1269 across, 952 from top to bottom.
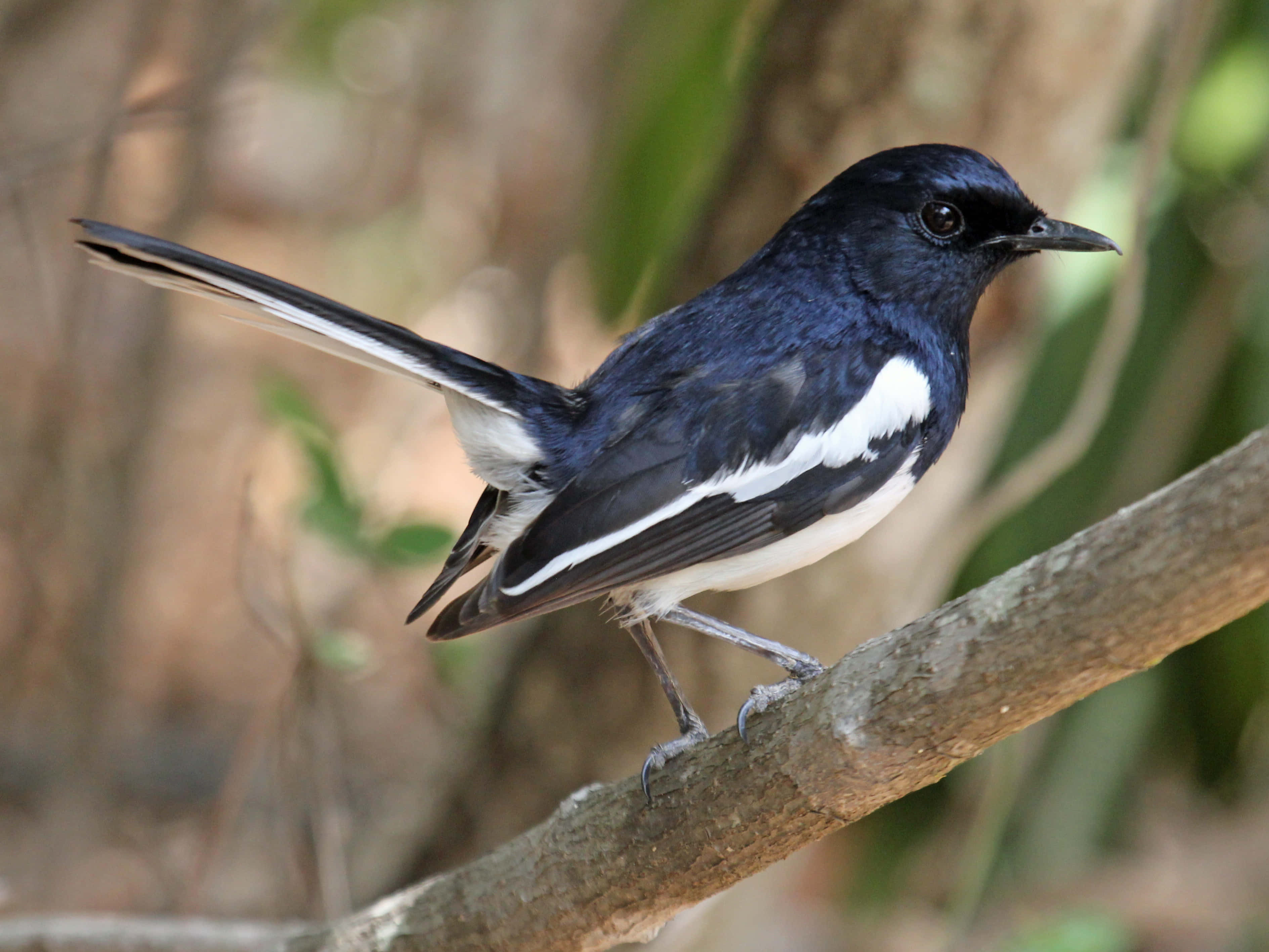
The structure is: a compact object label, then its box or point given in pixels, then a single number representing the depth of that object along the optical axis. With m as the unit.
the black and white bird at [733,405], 4.03
